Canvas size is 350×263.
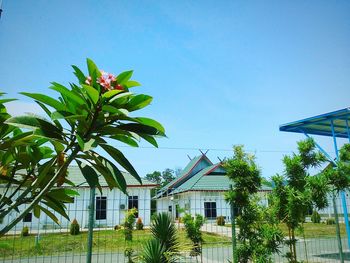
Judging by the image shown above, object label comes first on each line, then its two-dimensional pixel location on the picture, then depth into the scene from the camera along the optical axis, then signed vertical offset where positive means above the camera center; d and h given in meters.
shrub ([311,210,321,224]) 6.73 -0.72
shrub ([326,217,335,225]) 10.30 -1.05
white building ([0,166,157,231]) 18.41 +0.62
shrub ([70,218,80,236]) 9.39 -1.07
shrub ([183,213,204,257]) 7.63 -0.95
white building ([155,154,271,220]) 21.97 +1.66
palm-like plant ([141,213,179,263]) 5.20 -0.89
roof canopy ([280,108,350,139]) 9.83 +2.53
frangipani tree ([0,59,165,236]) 2.03 +0.51
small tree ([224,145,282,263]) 5.79 -0.42
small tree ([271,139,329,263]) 5.78 +0.05
